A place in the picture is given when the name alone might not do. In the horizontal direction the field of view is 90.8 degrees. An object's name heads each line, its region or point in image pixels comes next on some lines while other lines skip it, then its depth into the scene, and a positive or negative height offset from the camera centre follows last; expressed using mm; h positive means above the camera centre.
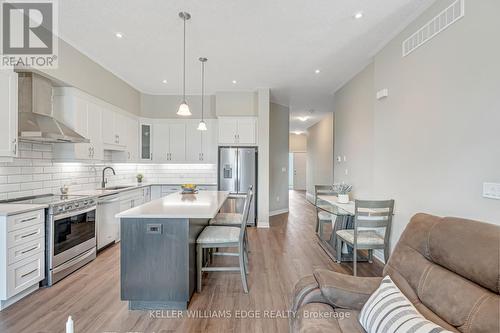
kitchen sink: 4614 -423
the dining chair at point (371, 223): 2910 -692
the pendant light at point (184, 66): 2754 +1642
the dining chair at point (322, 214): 4273 -846
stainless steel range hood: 2820 +628
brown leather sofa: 1115 -633
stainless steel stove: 2787 -833
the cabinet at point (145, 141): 5688 +564
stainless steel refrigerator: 5391 -99
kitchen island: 2348 -894
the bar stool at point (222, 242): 2650 -820
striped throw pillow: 1122 -739
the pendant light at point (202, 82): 4000 +1703
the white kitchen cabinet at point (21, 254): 2309 -898
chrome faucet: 4585 -286
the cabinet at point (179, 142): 5766 +553
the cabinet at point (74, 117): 3535 +709
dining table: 3453 -857
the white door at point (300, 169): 13336 -184
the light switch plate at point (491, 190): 1802 -184
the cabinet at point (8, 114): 2502 +534
